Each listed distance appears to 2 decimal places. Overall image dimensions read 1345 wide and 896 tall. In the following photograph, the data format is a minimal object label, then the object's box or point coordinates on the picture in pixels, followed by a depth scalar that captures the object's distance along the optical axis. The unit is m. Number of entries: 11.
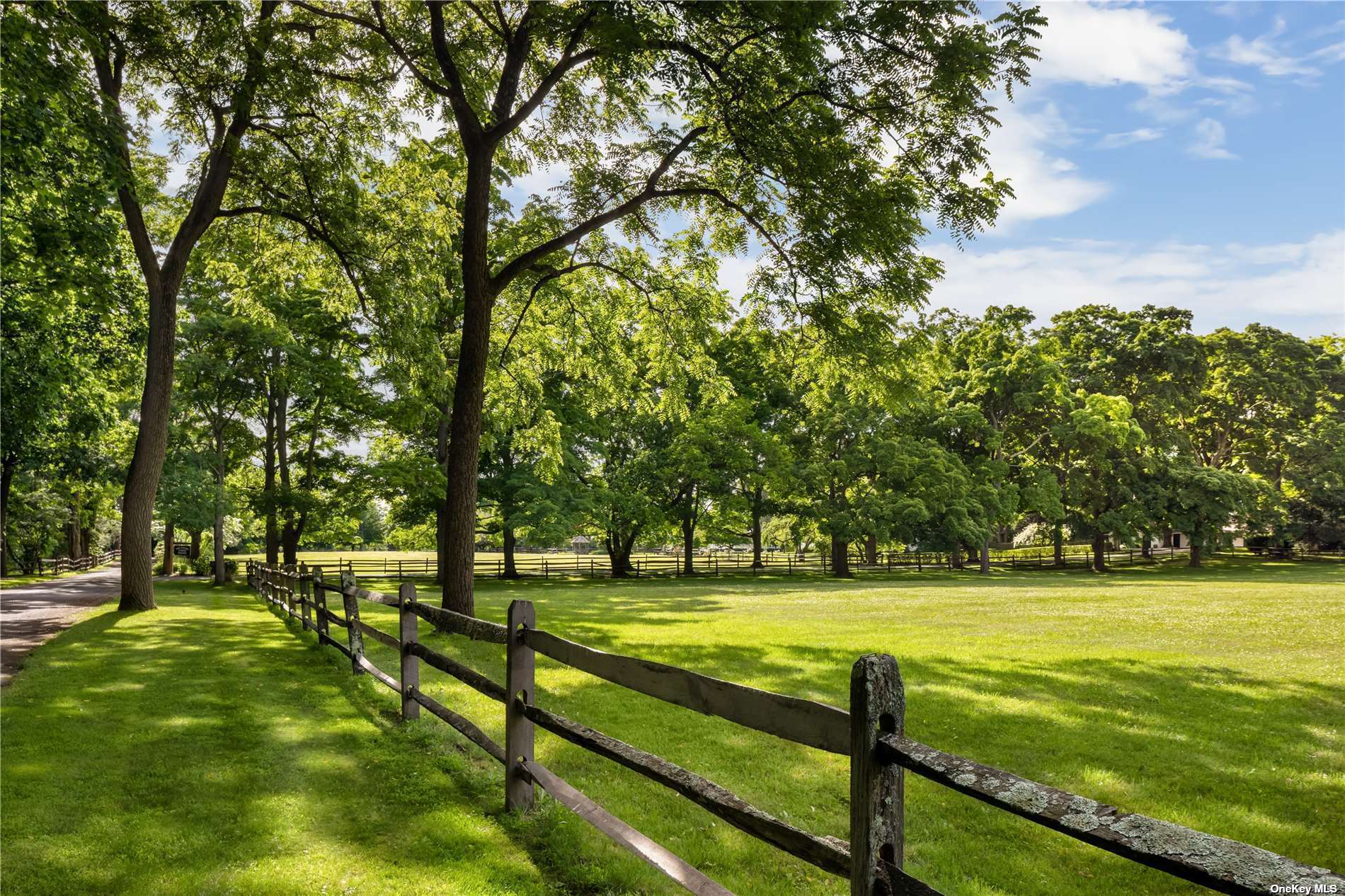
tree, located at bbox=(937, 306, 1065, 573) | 41.66
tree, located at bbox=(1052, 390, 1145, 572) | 42.00
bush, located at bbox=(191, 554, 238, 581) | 44.16
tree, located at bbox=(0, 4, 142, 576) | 11.10
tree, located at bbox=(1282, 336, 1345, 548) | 47.16
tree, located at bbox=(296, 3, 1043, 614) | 10.80
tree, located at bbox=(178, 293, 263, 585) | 26.66
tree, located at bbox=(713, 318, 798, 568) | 38.56
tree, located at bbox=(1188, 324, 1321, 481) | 50.06
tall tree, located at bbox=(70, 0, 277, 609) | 13.48
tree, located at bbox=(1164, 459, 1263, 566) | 42.78
